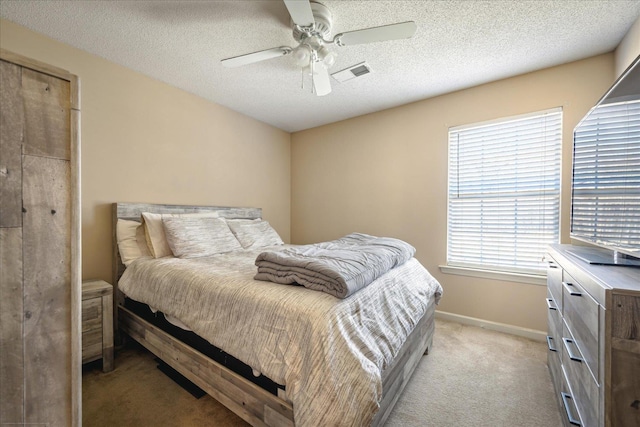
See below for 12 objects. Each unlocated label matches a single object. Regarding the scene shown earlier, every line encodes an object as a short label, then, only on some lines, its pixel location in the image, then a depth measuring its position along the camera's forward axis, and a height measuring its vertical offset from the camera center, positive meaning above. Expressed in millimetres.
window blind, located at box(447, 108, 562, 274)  2322 +185
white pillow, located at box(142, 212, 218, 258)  2193 -238
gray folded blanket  1214 -309
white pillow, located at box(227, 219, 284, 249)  2725 -278
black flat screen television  1063 +185
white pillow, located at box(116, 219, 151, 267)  2188 -294
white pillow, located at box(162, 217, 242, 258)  2162 -263
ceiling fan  1408 +1086
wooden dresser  756 -468
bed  994 -644
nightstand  1783 -846
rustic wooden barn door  720 -115
